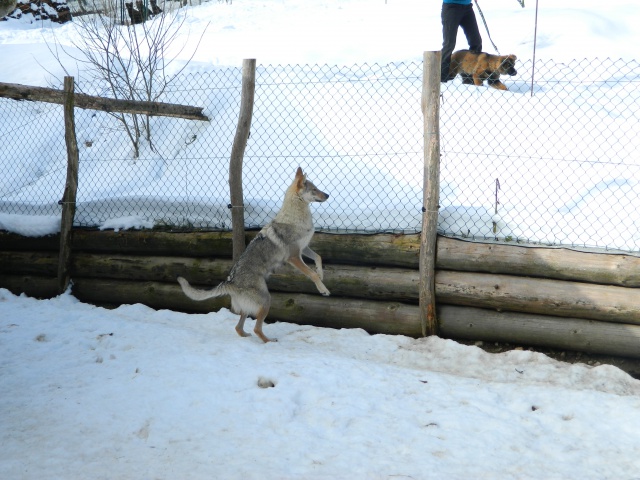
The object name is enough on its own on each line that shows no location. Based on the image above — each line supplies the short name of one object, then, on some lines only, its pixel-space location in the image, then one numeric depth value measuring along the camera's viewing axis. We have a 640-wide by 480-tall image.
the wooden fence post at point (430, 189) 6.13
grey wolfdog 6.07
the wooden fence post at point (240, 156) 6.89
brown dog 9.80
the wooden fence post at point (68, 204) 7.60
